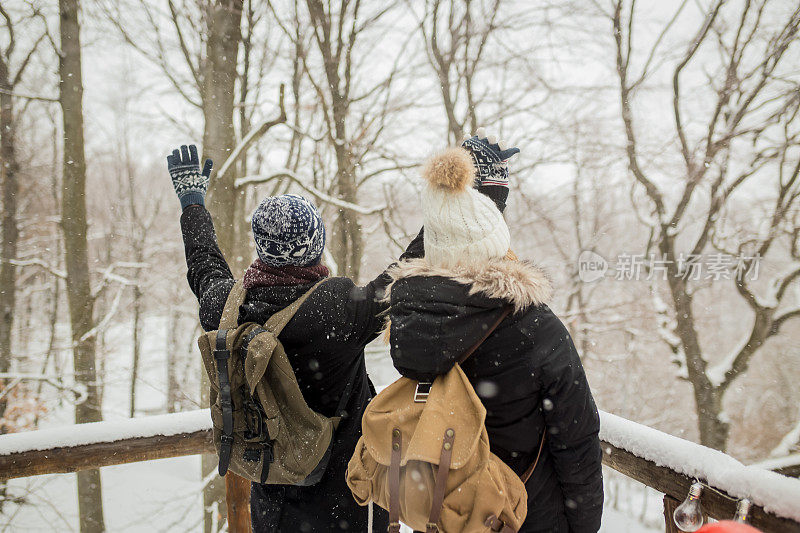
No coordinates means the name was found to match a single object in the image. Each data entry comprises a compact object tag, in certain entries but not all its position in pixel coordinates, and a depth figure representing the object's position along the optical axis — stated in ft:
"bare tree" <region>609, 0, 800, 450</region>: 21.79
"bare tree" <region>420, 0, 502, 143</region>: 23.57
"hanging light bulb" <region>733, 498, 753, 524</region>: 4.46
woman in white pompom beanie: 4.13
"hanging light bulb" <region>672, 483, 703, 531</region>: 4.97
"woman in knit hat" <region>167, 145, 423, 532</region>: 5.04
